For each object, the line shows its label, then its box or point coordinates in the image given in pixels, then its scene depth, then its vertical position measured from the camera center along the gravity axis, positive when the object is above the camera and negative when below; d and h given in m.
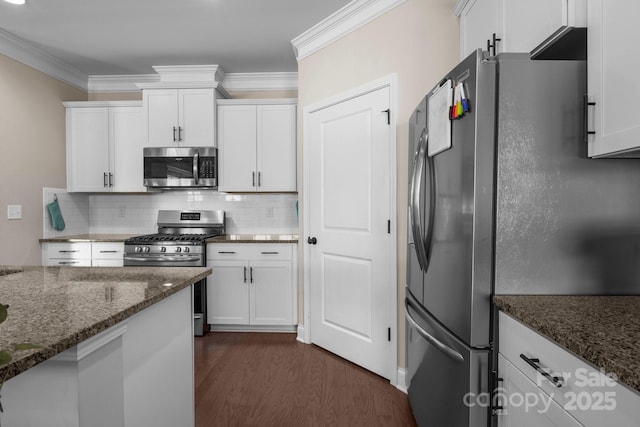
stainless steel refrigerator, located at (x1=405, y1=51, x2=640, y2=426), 1.27 +0.01
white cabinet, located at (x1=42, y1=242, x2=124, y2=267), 3.65 -0.48
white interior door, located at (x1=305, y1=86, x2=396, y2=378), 2.60 -0.18
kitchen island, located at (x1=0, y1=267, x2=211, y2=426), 0.91 -0.41
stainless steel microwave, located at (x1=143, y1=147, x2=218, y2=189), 3.80 +0.40
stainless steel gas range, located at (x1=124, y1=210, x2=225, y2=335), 3.48 -0.47
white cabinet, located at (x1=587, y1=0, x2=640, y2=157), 1.07 +0.41
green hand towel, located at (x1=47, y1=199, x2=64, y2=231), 3.72 -0.11
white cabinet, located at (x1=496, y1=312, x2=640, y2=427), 0.78 -0.45
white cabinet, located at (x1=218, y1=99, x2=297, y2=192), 3.84 +0.62
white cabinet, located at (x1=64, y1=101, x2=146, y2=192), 3.96 +0.62
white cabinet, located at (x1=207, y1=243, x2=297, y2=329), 3.53 -0.76
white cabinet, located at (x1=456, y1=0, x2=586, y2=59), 1.30 +0.78
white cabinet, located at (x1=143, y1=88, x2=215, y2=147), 3.80 +0.92
